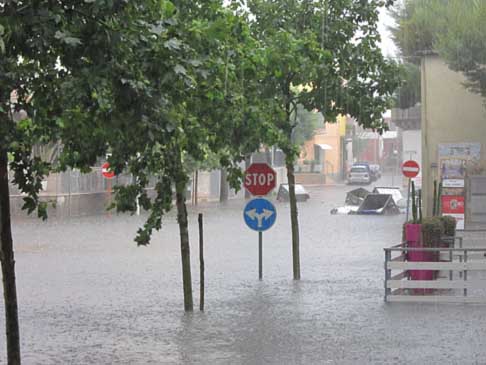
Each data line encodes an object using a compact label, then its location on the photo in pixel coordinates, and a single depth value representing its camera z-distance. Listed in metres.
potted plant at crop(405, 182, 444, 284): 18.27
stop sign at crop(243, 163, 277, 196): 20.75
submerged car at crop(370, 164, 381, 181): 107.12
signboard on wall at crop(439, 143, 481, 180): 39.31
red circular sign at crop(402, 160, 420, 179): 36.22
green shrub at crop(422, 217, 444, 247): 18.73
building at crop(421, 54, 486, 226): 42.84
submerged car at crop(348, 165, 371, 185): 97.31
